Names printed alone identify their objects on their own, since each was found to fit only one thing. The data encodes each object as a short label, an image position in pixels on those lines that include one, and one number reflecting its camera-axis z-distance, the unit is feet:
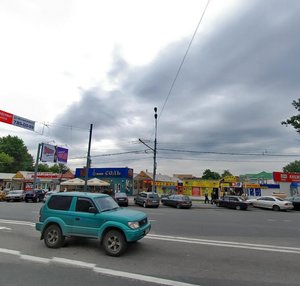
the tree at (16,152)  313.73
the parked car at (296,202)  98.73
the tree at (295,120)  70.05
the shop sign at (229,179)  152.45
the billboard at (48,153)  135.23
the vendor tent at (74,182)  130.38
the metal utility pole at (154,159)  105.09
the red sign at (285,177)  146.72
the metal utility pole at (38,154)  139.46
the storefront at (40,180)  192.75
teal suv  24.79
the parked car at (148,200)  96.53
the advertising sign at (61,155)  139.67
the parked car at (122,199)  100.09
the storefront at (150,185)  191.72
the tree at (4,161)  292.20
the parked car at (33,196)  119.65
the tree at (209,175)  410.93
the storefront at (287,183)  146.10
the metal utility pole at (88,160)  97.91
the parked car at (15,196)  123.85
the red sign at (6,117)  62.08
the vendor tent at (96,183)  130.93
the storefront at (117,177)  171.94
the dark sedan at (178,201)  96.89
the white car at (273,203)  93.76
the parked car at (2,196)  128.98
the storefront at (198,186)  173.47
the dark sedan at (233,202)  96.38
